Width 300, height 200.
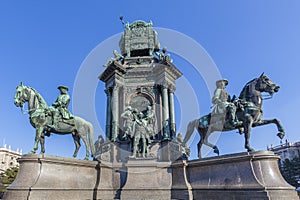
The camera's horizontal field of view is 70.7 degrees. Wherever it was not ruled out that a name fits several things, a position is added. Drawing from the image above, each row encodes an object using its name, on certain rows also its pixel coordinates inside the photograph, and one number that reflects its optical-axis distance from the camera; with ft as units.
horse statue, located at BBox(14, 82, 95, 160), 37.17
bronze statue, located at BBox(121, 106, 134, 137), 42.25
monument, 29.71
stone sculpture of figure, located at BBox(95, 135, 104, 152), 48.47
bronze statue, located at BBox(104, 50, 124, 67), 57.19
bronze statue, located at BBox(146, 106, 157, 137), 43.27
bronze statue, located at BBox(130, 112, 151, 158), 41.57
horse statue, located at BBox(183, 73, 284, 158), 34.65
